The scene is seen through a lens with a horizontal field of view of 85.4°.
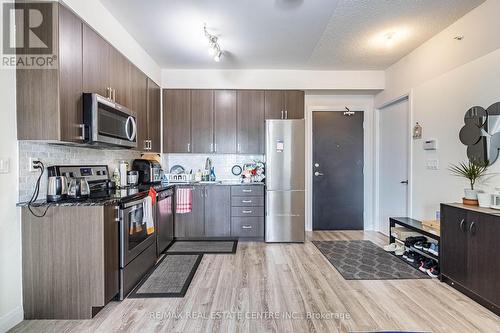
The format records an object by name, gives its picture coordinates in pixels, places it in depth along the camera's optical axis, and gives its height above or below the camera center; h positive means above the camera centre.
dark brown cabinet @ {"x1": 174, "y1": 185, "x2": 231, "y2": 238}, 4.02 -0.75
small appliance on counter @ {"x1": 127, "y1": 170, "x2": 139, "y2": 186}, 3.42 -0.16
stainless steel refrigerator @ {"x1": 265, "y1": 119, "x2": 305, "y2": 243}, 3.96 -0.24
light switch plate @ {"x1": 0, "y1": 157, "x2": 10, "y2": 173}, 1.85 +0.00
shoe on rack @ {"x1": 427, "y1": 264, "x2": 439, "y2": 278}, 2.82 -1.13
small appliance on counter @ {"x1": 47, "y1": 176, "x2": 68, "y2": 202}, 2.13 -0.19
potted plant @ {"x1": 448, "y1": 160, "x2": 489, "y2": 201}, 2.52 -0.10
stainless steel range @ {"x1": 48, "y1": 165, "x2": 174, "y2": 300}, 2.30 -0.53
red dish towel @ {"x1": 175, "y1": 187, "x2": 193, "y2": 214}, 3.96 -0.52
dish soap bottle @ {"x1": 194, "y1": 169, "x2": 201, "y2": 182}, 4.44 -0.21
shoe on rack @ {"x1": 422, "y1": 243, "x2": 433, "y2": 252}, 3.06 -0.95
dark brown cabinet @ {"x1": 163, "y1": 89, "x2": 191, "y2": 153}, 4.31 +0.69
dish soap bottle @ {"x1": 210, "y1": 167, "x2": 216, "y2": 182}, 4.46 -0.18
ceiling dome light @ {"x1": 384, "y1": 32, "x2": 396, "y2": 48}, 3.17 +1.52
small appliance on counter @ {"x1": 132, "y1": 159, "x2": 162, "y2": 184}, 3.66 -0.06
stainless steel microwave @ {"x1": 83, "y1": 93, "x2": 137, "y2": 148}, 2.23 +0.39
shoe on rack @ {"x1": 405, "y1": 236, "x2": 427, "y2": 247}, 3.23 -0.91
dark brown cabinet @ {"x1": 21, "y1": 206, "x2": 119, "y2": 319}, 2.01 -0.73
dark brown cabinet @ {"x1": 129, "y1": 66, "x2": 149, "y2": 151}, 3.22 +0.77
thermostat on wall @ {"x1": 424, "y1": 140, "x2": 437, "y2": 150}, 3.20 +0.23
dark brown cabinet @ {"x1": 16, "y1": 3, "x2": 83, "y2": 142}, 1.96 +0.50
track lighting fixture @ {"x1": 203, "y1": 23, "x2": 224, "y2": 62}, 3.09 +1.43
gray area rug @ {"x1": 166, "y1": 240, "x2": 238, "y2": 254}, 3.61 -1.15
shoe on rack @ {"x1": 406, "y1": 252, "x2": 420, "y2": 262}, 3.20 -1.12
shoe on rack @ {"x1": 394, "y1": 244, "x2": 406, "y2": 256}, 3.43 -1.10
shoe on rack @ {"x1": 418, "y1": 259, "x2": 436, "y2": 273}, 2.93 -1.11
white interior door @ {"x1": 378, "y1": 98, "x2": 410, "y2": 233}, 3.96 +0.03
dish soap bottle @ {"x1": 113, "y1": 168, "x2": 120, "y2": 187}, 3.13 -0.15
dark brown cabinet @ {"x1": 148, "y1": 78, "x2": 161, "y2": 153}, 3.78 +0.71
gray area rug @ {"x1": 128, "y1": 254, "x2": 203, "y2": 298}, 2.48 -1.16
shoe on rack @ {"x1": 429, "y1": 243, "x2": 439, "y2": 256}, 2.91 -0.94
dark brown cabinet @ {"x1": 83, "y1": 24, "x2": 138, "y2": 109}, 2.30 +0.92
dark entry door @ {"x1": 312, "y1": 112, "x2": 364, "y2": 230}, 4.71 -0.12
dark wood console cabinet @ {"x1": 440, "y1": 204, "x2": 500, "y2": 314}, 2.10 -0.76
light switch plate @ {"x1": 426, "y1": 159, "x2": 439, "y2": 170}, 3.18 -0.01
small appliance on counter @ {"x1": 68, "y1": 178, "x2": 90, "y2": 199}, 2.27 -0.20
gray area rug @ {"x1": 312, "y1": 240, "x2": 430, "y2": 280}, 2.85 -1.17
